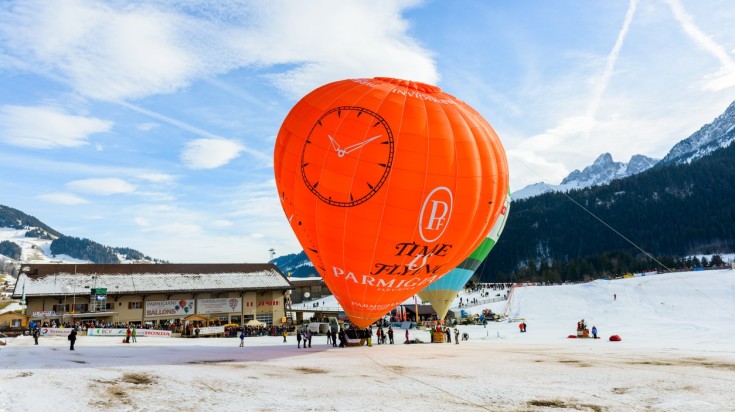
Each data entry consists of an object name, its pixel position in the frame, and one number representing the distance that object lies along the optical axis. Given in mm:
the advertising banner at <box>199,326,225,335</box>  42656
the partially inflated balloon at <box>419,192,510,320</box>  40500
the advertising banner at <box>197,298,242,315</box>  57594
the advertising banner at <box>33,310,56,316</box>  48556
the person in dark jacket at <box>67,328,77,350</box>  24641
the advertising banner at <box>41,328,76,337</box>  39250
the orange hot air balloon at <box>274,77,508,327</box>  20750
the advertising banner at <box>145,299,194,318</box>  54656
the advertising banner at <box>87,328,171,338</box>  41466
